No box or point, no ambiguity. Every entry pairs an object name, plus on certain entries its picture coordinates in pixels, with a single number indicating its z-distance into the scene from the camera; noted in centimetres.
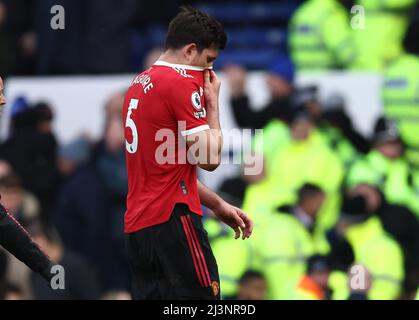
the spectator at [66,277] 1661
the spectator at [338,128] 1831
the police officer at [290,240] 1717
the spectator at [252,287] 1651
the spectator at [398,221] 1716
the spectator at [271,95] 1847
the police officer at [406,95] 1809
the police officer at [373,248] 1667
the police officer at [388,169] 1780
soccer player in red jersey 1023
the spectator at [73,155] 1891
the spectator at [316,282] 1568
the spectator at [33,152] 1880
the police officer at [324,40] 1859
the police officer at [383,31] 1837
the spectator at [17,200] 1802
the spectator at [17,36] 1975
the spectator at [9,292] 1437
